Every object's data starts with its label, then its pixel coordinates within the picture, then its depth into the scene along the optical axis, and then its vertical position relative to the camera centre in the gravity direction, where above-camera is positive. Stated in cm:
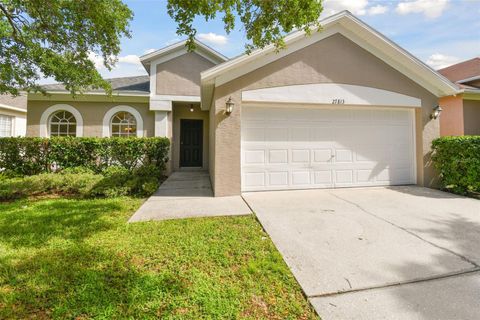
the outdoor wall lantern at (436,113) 721 +169
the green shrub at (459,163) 624 +7
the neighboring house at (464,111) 1089 +270
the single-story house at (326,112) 617 +164
